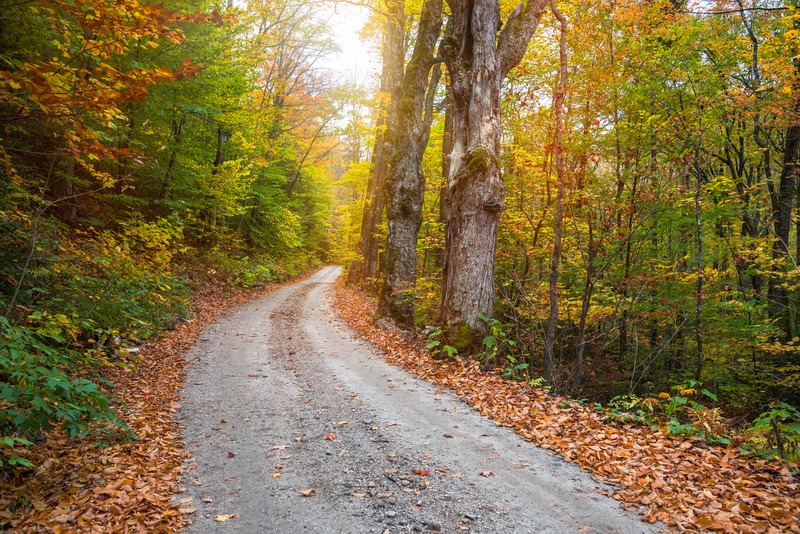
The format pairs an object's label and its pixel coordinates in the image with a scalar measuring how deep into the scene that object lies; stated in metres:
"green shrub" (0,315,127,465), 3.07
